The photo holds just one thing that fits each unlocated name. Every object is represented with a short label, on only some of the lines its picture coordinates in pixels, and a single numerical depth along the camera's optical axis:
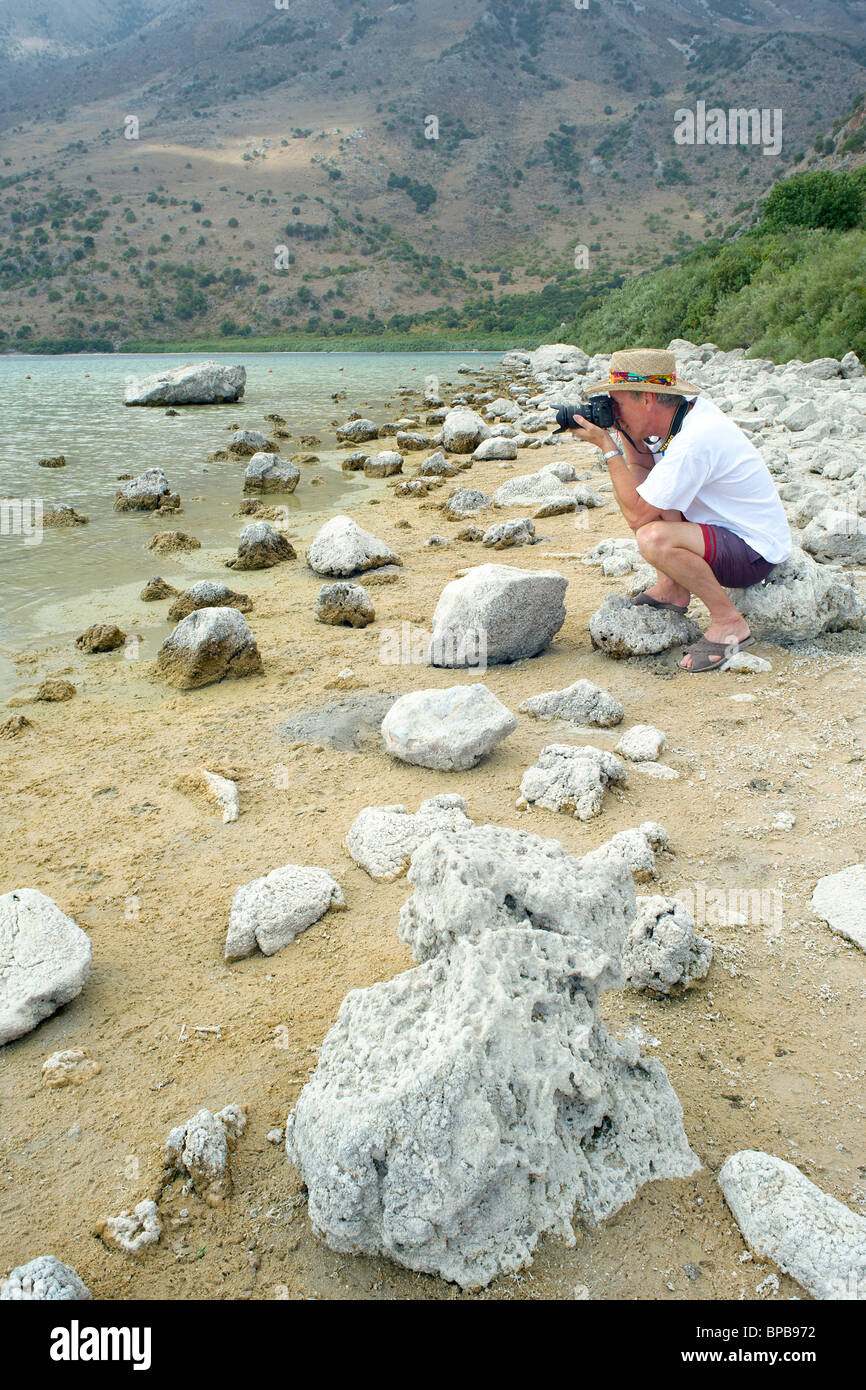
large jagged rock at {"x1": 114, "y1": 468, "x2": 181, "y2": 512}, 10.06
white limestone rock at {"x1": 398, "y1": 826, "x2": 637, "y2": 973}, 1.93
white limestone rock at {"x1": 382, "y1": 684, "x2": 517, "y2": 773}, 3.66
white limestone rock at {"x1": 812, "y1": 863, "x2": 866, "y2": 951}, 2.52
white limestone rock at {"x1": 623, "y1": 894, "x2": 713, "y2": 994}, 2.38
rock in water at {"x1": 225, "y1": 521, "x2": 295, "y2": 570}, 7.43
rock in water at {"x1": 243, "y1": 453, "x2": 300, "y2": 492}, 10.95
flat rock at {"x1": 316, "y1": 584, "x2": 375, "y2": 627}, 5.82
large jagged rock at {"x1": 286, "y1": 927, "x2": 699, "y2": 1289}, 1.64
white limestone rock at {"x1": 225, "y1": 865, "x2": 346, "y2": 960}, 2.68
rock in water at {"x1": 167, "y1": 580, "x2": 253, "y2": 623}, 5.93
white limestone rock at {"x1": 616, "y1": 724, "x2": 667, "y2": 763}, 3.61
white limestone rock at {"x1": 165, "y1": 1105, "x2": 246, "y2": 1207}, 1.90
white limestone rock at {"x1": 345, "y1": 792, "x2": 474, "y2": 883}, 2.98
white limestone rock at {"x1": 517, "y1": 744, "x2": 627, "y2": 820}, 3.26
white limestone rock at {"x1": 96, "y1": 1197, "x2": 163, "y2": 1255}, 1.79
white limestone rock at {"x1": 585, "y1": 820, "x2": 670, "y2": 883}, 2.82
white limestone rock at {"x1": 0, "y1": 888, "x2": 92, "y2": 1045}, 2.41
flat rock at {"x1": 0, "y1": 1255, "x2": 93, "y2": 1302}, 1.61
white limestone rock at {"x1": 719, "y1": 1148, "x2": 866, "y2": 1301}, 1.61
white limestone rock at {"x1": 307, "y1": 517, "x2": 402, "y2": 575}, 6.91
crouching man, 4.20
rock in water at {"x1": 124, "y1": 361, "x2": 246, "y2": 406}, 22.62
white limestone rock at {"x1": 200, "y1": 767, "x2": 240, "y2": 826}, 3.50
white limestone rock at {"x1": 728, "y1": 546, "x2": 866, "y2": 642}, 4.48
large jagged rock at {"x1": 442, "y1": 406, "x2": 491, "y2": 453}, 13.05
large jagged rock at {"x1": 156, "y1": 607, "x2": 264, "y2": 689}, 4.95
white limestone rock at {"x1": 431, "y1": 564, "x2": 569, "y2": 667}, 4.77
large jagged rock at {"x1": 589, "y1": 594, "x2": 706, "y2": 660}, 4.72
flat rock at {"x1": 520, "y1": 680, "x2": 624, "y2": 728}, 4.00
